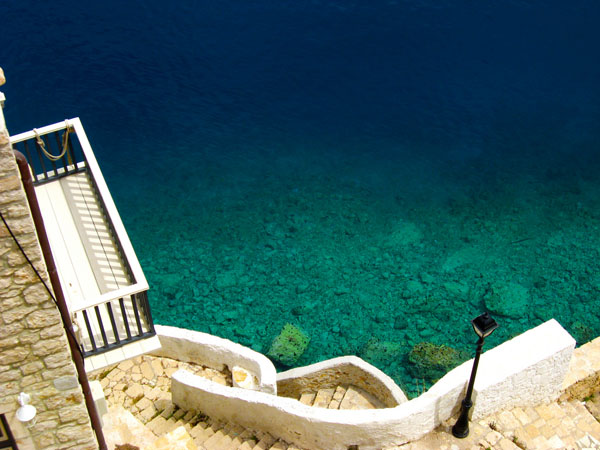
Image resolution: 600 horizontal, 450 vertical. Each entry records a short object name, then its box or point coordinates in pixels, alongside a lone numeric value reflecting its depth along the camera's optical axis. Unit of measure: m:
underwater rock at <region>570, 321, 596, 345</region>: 15.24
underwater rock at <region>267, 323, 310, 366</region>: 14.66
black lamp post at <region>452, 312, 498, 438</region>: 8.60
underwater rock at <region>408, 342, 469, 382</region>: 14.14
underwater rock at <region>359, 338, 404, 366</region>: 14.68
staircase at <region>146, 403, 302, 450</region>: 10.16
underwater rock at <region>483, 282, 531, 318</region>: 15.84
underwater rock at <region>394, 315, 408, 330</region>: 15.40
